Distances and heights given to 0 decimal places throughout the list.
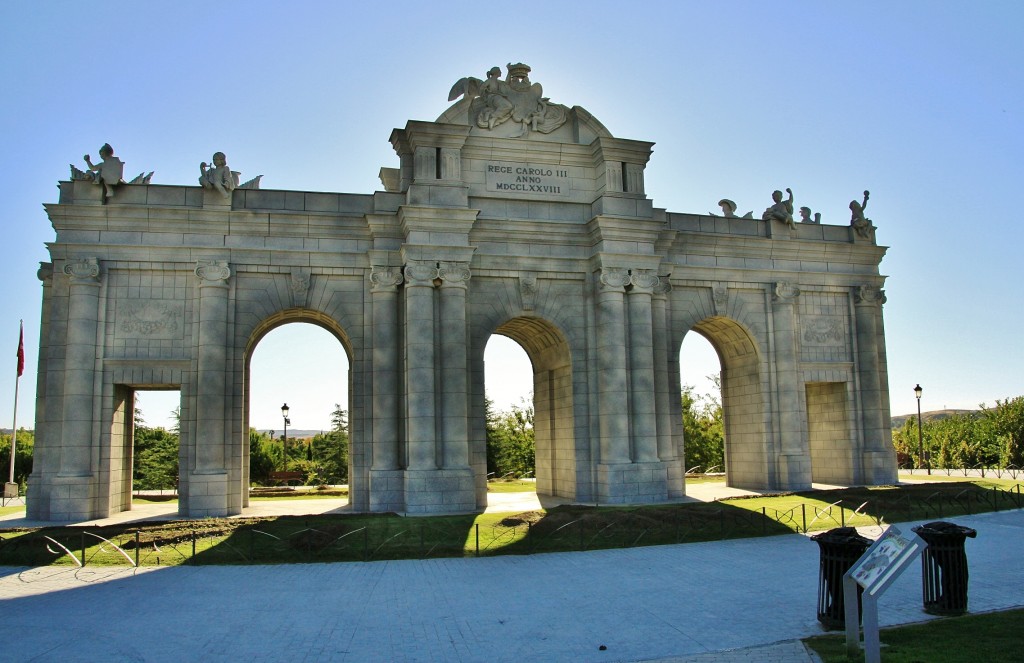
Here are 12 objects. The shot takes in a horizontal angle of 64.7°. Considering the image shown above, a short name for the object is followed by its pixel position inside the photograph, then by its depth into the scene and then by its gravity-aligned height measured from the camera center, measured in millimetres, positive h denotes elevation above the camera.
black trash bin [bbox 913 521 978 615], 12320 -2218
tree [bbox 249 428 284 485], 52188 -1561
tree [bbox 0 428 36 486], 54406 -1289
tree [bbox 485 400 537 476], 50812 -1270
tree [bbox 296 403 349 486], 49312 -1654
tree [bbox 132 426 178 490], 42791 -1230
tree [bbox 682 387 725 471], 51250 -1196
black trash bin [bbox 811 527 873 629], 11438 -1944
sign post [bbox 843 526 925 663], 9391 -1827
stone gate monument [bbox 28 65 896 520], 25797 +4304
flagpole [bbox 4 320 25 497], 38750 +4006
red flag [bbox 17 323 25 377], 38781 +4332
